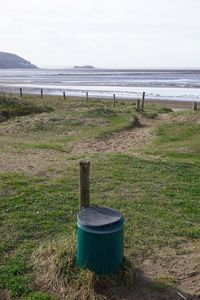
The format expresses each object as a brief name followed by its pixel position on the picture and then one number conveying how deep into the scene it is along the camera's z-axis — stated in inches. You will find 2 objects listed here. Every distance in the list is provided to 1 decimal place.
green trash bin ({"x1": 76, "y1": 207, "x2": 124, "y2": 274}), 193.3
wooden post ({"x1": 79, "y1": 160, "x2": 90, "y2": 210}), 227.0
